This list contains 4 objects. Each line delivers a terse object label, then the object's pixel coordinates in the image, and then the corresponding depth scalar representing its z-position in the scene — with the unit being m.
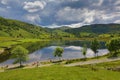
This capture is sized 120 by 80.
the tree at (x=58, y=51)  53.55
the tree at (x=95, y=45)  55.44
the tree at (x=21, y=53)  44.31
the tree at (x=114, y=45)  49.40
